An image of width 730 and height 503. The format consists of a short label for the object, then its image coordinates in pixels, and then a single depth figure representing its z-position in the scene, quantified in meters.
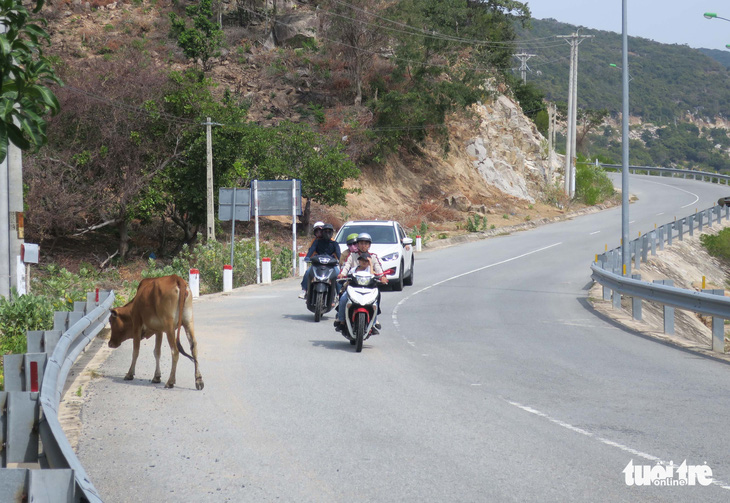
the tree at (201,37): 58.44
